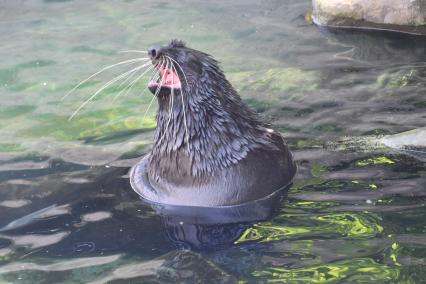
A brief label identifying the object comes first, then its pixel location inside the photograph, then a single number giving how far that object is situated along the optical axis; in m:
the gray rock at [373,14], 19.92
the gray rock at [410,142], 12.77
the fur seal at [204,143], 11.45
